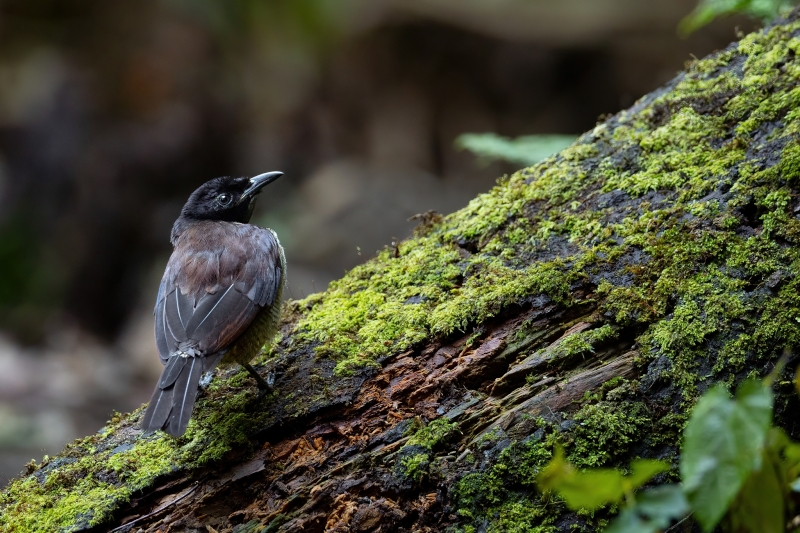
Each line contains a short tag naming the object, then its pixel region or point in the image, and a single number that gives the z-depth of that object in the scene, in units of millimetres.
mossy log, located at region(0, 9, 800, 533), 10191
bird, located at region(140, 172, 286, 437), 10238
